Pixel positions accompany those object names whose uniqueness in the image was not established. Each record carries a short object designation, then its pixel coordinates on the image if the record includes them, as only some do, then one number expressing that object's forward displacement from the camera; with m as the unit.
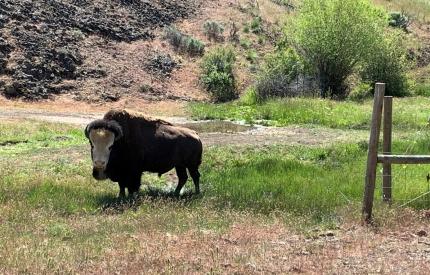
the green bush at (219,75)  41.97
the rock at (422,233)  9.77
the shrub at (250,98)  38.94
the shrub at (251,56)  49.38
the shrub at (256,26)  53.91
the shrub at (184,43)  47.88
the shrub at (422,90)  49.65
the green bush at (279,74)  39.94
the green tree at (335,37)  42.97
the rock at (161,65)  44.19
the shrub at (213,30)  50.59
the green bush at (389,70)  46.94
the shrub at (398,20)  63.72
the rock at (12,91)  36.84
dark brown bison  12.74
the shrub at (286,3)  62.21
